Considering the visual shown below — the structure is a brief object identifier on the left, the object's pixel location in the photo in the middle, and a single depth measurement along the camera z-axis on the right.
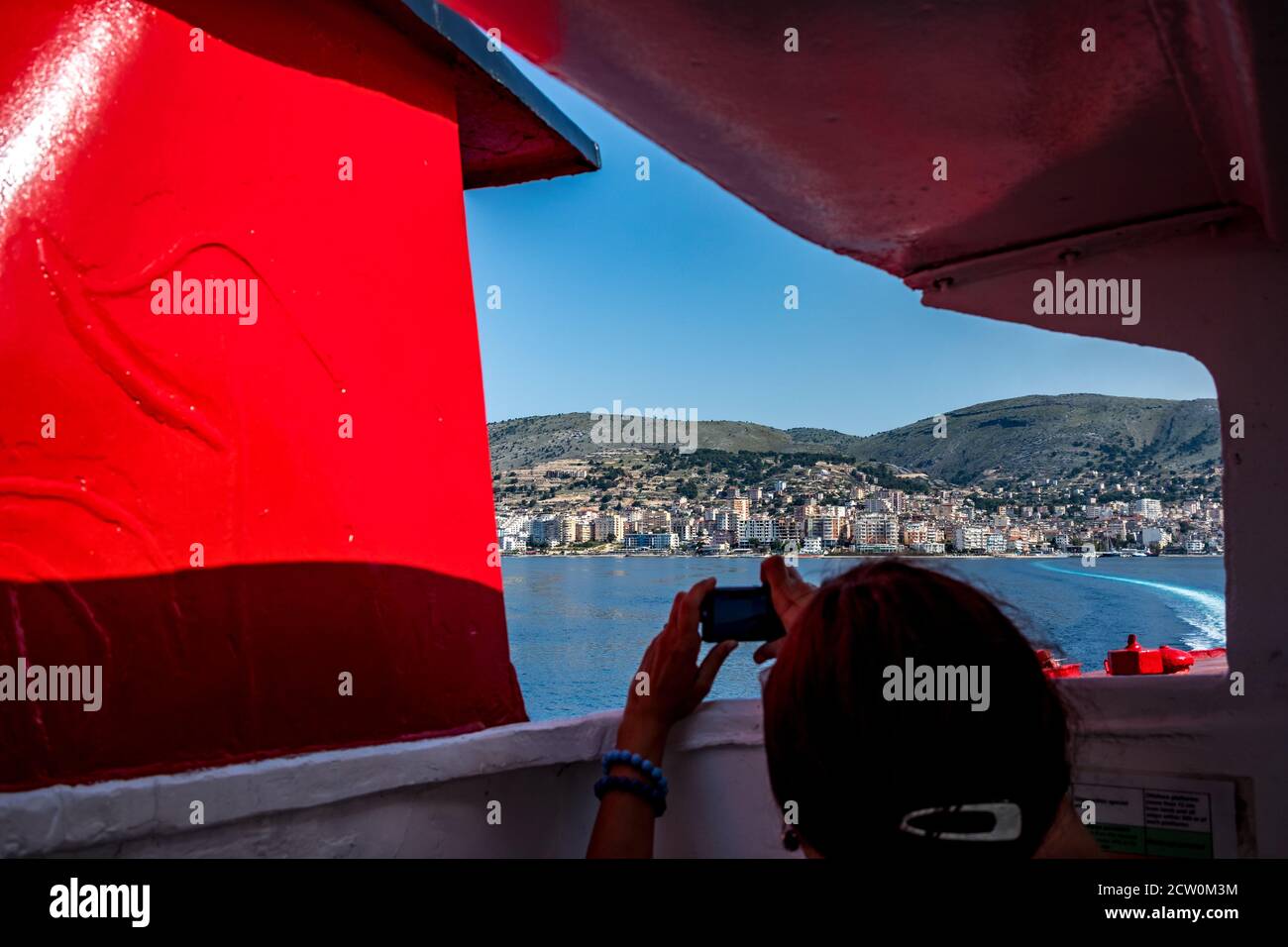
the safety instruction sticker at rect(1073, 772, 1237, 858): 2.18
